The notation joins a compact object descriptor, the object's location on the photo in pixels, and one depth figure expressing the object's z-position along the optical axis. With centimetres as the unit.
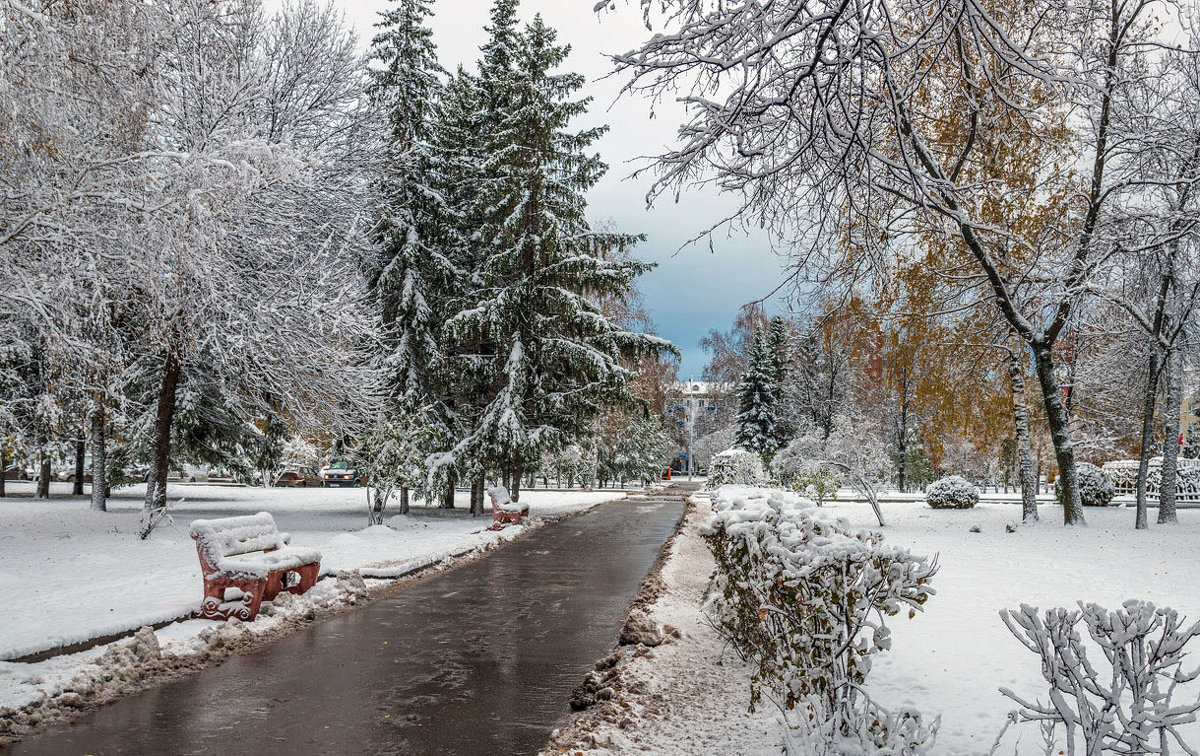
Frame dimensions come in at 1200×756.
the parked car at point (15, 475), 3881
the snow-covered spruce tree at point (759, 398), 4503
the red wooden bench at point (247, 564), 755
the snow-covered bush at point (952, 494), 2339
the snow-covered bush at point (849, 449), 2773
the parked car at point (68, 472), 3596
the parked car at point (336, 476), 4544
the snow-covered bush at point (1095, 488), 2389
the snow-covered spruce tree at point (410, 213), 2003
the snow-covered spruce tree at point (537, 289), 1950
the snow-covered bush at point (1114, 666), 279
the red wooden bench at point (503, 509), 1738
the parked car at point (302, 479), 4328
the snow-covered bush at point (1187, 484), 2779
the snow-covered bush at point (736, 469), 2353
